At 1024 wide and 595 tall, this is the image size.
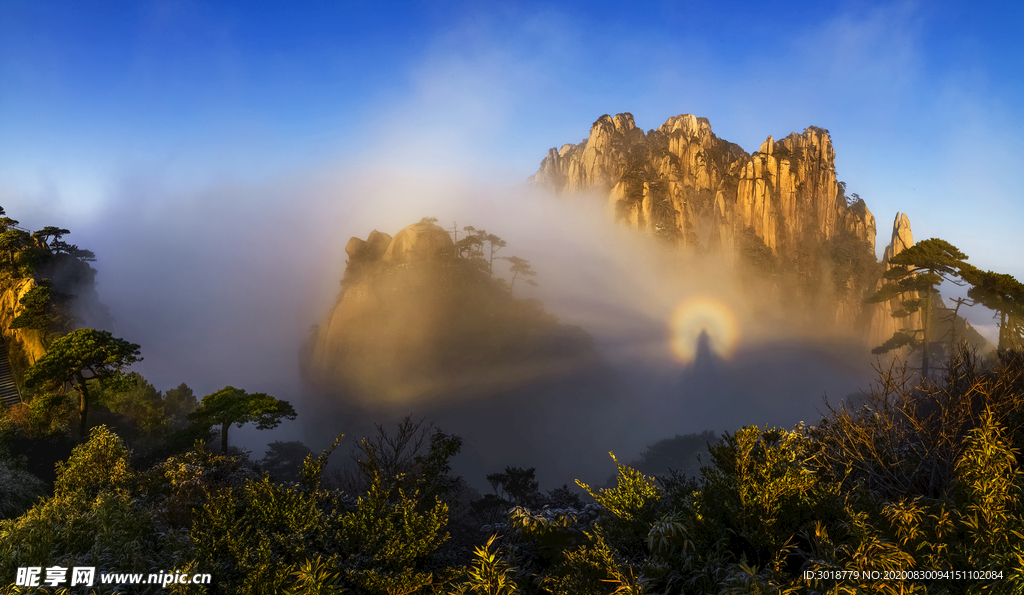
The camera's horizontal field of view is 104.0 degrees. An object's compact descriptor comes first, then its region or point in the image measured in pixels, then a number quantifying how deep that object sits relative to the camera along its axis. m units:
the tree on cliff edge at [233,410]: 25.33
